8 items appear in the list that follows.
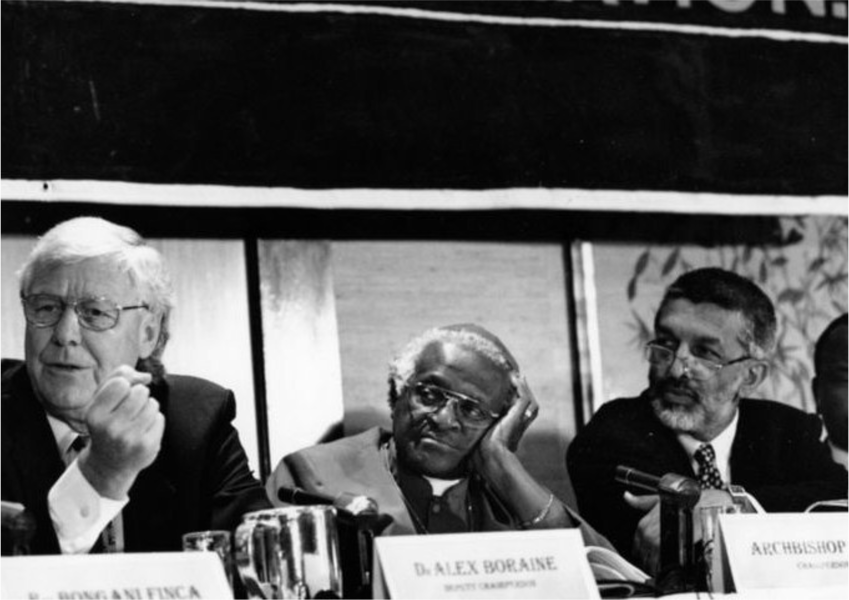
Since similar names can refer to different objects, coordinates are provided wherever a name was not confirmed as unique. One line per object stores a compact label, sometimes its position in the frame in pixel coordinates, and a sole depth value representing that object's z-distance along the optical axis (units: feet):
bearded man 23.21
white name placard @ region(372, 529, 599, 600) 13.88
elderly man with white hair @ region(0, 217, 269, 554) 18.30
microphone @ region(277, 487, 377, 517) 15.11
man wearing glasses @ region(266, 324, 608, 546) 20.81
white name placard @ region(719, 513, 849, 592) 15.43
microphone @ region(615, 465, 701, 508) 16.30
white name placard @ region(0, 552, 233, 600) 12.31
